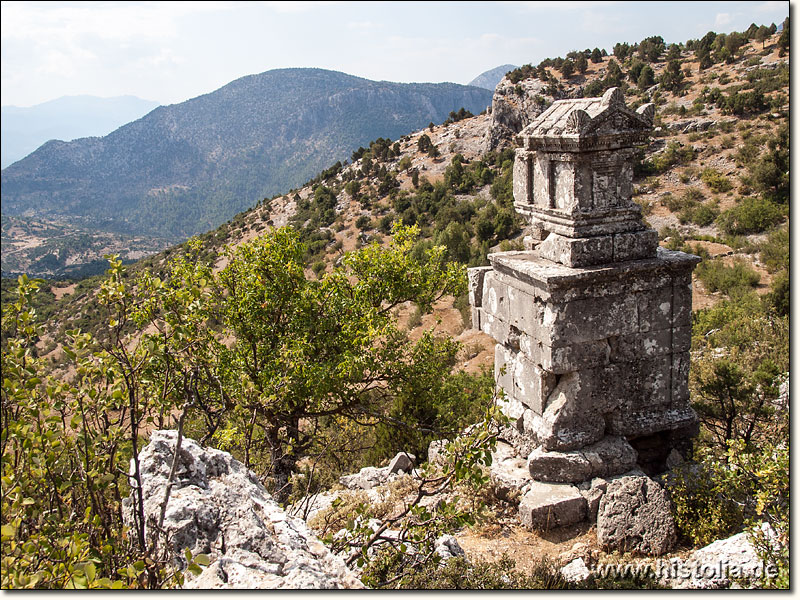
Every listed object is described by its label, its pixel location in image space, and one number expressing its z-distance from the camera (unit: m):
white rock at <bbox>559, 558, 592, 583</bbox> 4.73
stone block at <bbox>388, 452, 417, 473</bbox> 7.61
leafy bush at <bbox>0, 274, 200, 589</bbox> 2.71
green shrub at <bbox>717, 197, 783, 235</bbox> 18.02
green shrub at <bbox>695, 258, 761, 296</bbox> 14.20
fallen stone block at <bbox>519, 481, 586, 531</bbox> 5.50
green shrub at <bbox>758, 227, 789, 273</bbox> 15.12
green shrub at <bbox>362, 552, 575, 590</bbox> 4.12
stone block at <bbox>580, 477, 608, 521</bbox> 5.57
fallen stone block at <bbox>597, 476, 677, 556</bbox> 5.11
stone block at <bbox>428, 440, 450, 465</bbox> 6.73
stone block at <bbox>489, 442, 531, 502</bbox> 5.93
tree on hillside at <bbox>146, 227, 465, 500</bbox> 8.04
